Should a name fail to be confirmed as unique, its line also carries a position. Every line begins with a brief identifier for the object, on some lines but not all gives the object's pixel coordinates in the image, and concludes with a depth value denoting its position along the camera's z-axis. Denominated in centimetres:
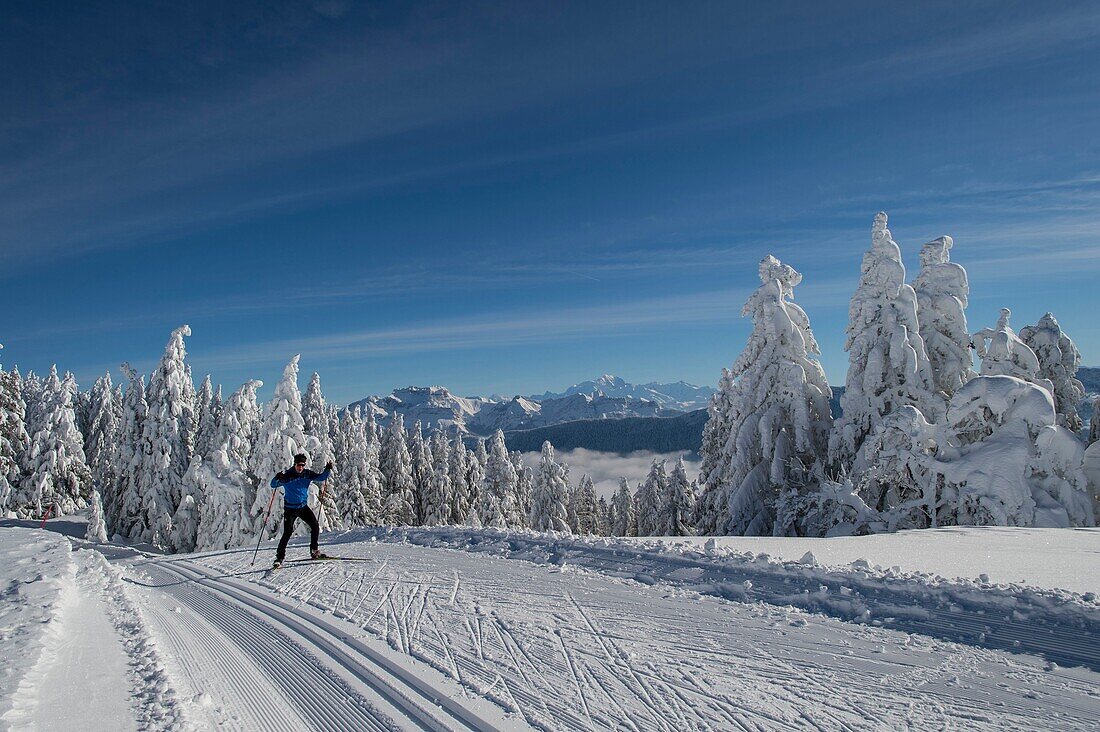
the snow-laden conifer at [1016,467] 1370
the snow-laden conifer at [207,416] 3831
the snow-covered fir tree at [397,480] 4778
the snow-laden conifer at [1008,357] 1861
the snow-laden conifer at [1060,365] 2175
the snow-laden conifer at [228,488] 2767
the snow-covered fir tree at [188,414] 3269
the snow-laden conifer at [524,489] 5545
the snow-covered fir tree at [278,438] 2717
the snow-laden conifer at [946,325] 1953
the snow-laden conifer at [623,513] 6045
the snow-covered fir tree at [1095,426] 1964
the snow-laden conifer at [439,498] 5091
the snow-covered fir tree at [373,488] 4250
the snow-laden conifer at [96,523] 3095
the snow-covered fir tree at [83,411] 5951
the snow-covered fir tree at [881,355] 1847
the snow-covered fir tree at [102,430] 5056
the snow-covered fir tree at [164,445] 3134
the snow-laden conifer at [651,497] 4435
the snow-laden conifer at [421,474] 5356
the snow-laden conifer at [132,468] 3209
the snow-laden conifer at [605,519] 6555
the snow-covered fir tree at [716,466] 2186
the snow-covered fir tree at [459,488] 5444
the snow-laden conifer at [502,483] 4825
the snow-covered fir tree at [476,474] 5634
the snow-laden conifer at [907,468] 1547
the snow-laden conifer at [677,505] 3800
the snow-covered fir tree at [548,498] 4378
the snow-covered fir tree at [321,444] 3144
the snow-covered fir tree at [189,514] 2989
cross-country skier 1027
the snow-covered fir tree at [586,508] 6203
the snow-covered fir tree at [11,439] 3441
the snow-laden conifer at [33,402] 4606
